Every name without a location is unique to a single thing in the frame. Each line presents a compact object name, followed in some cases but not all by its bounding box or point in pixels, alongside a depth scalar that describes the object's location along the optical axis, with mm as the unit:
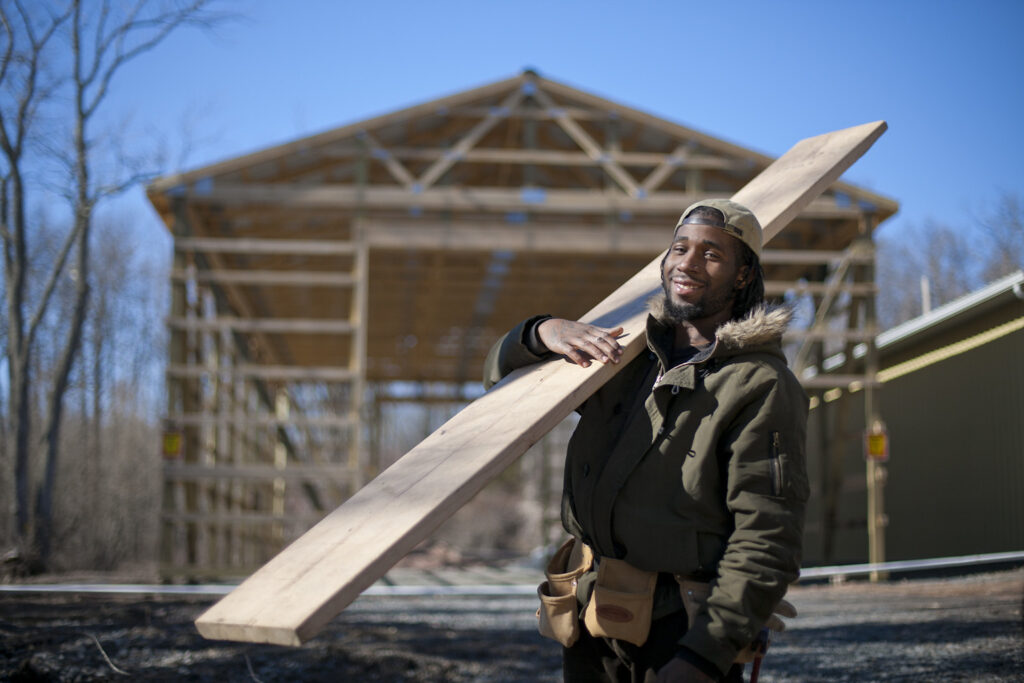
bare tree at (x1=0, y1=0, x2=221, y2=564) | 11383
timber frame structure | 12344
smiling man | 2168
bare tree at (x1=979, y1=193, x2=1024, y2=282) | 22172
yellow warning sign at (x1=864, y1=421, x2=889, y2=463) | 12578
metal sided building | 13016
